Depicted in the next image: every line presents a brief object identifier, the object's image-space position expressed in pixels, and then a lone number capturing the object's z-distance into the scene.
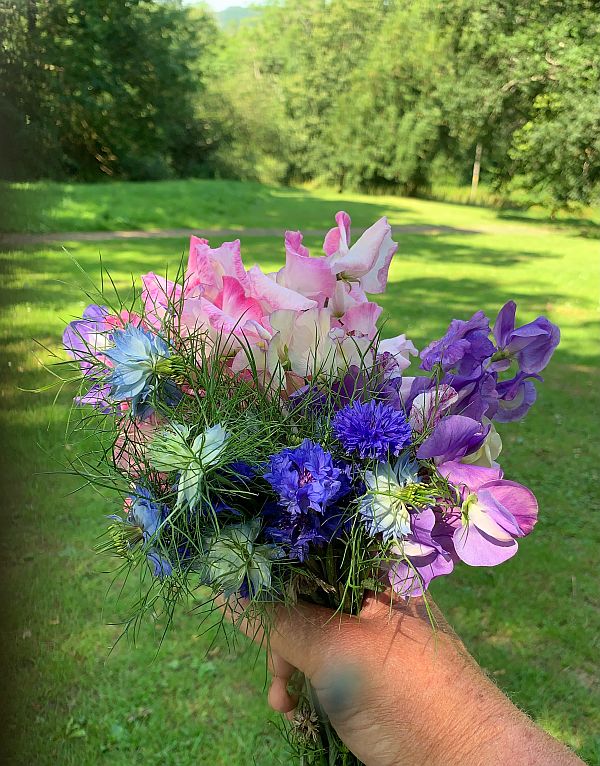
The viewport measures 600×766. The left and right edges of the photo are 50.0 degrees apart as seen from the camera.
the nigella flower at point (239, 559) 0.30
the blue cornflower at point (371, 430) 0.29
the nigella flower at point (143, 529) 0.29
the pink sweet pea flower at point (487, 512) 0.29
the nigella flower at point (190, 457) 0.27
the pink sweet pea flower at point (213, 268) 0.33
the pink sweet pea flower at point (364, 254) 0.34
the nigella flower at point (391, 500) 0.29
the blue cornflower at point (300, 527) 0.29
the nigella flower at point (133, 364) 0.29
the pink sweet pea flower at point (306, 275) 0.33
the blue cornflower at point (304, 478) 0.28
